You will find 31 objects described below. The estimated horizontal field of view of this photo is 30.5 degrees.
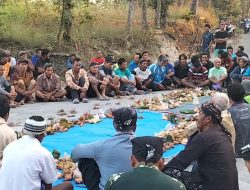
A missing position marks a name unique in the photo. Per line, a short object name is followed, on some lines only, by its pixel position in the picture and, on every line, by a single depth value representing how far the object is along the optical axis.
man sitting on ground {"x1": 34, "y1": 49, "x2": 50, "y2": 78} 12.21
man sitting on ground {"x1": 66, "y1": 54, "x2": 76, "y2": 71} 12.50
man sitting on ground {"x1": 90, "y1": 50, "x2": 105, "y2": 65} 13.60
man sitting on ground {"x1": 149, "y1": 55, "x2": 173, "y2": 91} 13.33
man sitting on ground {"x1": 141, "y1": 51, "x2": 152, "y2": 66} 13.28
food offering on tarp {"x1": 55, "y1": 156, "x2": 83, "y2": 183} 5.63
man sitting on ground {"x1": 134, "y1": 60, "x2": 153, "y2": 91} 13.02
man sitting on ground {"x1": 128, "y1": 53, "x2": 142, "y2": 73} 13.34
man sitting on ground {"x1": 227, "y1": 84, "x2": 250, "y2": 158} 6.34
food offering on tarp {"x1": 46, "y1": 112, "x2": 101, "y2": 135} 8.09
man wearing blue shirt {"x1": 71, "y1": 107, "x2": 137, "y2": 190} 4.20
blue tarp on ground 7.14
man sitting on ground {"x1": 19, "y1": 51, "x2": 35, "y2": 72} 11.70
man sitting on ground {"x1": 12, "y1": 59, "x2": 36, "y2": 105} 10.54
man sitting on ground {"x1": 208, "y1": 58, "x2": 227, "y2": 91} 13.34
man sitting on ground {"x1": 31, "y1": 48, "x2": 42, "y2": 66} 12.44
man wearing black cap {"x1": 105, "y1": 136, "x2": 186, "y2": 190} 2.54
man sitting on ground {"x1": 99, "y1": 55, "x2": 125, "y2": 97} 11.98
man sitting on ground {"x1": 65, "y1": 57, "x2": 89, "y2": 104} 11.12
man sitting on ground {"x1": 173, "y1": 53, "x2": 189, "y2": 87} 13.80
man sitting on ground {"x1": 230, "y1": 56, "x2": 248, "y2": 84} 12.47
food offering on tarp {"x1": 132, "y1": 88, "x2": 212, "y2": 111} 10.29
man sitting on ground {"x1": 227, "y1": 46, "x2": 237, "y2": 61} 14.90
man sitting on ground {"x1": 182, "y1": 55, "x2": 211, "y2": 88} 13.55
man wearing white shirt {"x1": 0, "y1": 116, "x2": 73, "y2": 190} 3.84
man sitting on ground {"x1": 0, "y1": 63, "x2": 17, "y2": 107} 9.95
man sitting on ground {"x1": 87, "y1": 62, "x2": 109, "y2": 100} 11.55
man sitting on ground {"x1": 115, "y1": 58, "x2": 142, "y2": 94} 12.39
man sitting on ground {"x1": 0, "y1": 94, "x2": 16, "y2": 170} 4.62
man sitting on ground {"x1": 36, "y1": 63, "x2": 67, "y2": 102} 10.94
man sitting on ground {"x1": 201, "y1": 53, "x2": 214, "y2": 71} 13.84
